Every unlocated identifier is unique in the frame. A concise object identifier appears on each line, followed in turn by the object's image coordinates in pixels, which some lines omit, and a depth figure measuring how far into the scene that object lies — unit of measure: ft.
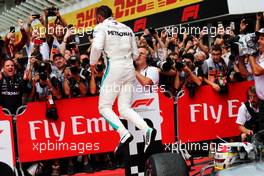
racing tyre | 21.45
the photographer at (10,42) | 45.36
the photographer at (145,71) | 34.72
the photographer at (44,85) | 34.55
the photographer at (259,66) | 29.03
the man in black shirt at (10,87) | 34.82
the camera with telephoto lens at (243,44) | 27.37
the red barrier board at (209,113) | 38.01
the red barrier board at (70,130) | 34.86
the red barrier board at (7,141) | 33.53
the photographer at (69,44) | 47.42
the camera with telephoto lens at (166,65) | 37.28
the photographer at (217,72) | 38.30
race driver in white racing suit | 28.99
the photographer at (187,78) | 37.47
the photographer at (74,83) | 36.13
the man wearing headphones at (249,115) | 34.78
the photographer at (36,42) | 43.77
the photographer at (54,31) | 48.68
